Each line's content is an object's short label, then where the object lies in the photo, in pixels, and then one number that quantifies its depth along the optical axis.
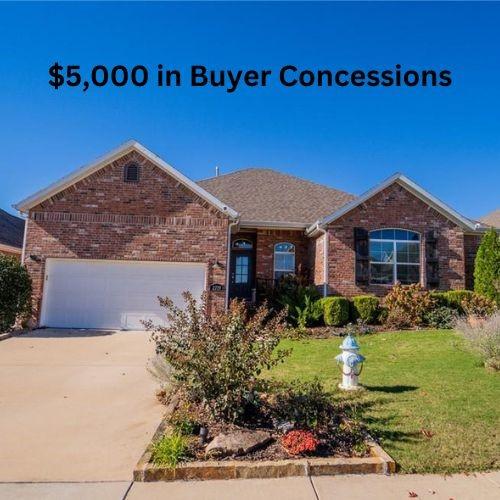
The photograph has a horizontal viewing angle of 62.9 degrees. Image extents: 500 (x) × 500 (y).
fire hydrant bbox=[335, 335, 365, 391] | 6.20
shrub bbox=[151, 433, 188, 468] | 3.83
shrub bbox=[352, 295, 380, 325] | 12.92
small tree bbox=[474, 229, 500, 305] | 13.61
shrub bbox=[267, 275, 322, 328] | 12.84
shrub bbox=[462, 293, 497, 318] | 12.74
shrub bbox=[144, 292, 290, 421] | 4.59
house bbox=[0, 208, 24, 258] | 21.33
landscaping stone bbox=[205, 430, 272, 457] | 4.00
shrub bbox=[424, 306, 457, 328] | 12.70
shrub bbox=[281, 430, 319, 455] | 4.00
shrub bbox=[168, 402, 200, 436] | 4.51
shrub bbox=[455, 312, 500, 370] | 7.45
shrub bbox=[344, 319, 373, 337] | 11.91
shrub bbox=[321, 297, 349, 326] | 12.70
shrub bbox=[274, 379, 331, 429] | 4.60
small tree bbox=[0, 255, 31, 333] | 11.82
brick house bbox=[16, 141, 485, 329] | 13.29
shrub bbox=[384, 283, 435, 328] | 12.74
